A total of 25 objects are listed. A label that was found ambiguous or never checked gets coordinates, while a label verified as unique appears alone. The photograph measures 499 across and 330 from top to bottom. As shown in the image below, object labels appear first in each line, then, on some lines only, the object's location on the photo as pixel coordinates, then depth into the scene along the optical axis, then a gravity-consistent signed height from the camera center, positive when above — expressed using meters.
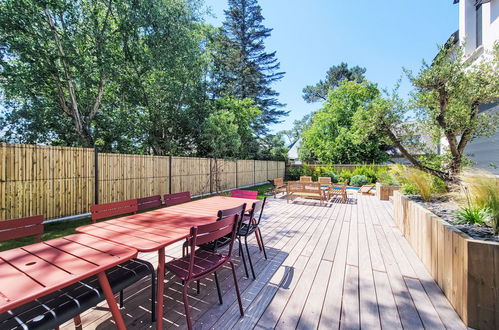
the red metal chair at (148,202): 3.33 -0.66
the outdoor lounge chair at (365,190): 9.77 -1.35
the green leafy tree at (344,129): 17.95 +3.28
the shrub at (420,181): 3.91 -0.38
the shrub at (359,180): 12.81 -1.09
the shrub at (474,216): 2.43 -0.66
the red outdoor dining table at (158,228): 1.70 -0.69
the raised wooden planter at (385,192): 8.23 -1.19
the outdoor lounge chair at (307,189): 7.03 -0.94
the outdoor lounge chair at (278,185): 8.45 -0.94
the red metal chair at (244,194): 4.18 -0.65
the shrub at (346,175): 13.97 -0.83
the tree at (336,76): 23.83 +10.36
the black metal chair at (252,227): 2.82 -1.00
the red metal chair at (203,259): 1.71 -1.01
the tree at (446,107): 3.39 +1.08
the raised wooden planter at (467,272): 1.77 -1.08
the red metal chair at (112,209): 2.65 -0.65
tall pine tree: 19.70 +11.57
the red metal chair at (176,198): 3.70 -0.67
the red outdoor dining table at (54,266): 1.08 -0.68
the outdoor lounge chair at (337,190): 7.52 -1.12
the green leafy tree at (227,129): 10.20 +1.95
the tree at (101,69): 5.89 +3.49
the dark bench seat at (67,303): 1.22 -0.97
